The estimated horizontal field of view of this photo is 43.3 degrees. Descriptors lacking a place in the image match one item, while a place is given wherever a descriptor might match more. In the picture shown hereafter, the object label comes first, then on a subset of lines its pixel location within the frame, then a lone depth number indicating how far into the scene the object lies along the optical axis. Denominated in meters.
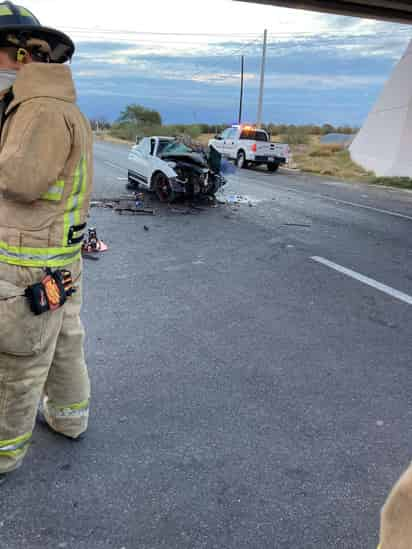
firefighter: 2.15
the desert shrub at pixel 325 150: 30.13
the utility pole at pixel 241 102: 52.31
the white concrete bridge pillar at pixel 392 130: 20.30
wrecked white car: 11.60
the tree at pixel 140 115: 68.96
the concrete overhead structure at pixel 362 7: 15.00
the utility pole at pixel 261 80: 36.75
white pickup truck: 22.38
